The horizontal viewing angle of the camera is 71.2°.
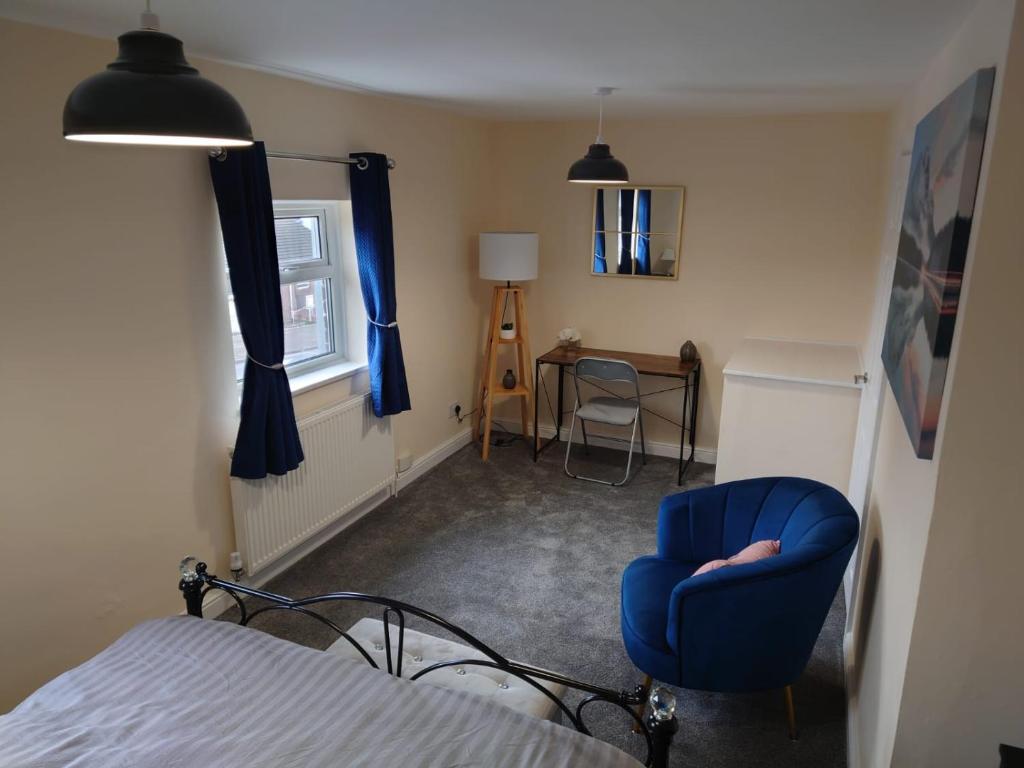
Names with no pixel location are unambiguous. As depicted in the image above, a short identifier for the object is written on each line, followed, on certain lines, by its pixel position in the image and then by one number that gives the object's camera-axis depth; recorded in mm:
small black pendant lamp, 3494
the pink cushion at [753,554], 2439
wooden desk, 4562
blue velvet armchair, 2201
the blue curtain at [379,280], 3648
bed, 1566
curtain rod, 2791
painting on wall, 1445
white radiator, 3207
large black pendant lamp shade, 1161
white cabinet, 3693
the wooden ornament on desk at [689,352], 4652
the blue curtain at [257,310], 2844
